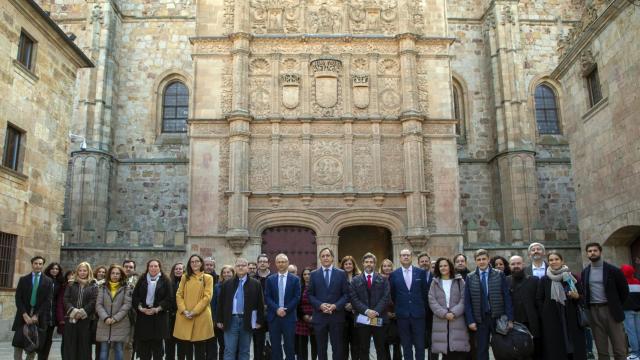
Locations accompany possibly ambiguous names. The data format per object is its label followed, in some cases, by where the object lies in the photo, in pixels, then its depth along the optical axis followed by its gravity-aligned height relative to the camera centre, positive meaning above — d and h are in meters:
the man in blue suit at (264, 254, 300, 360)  9.10 -0.37
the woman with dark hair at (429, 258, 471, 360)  8.39 -0.49
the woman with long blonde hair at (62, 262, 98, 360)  8.85 -0.49
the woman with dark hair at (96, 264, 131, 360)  8.80 -0.44
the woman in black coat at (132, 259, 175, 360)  8.80 -0.37
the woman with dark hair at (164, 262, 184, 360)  9.33 -0.51
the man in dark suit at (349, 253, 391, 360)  8.85 -0.34
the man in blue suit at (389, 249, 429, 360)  8.81 -0.35
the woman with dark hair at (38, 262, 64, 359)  9.53 -0.24
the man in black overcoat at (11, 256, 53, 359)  9.27 -0.21
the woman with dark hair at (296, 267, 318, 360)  9.77 -0.73
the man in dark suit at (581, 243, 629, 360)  8.69 -0.34
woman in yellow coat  8.72 -0.41
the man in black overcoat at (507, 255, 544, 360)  8.36 -0.31
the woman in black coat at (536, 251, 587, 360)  8.23 -0.50
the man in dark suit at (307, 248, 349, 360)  8.98 -0.33
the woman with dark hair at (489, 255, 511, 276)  9.62 +0.24
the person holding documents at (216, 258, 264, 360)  8.97 -0.45
